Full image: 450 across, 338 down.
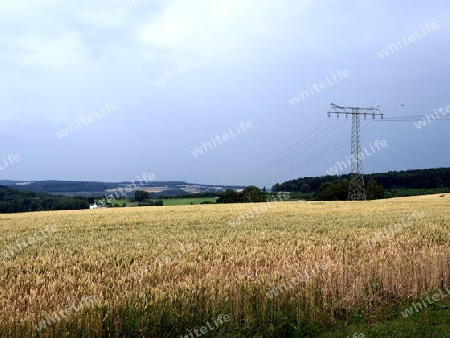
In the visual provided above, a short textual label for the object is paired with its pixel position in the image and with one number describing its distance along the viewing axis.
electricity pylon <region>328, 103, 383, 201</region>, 63.20
